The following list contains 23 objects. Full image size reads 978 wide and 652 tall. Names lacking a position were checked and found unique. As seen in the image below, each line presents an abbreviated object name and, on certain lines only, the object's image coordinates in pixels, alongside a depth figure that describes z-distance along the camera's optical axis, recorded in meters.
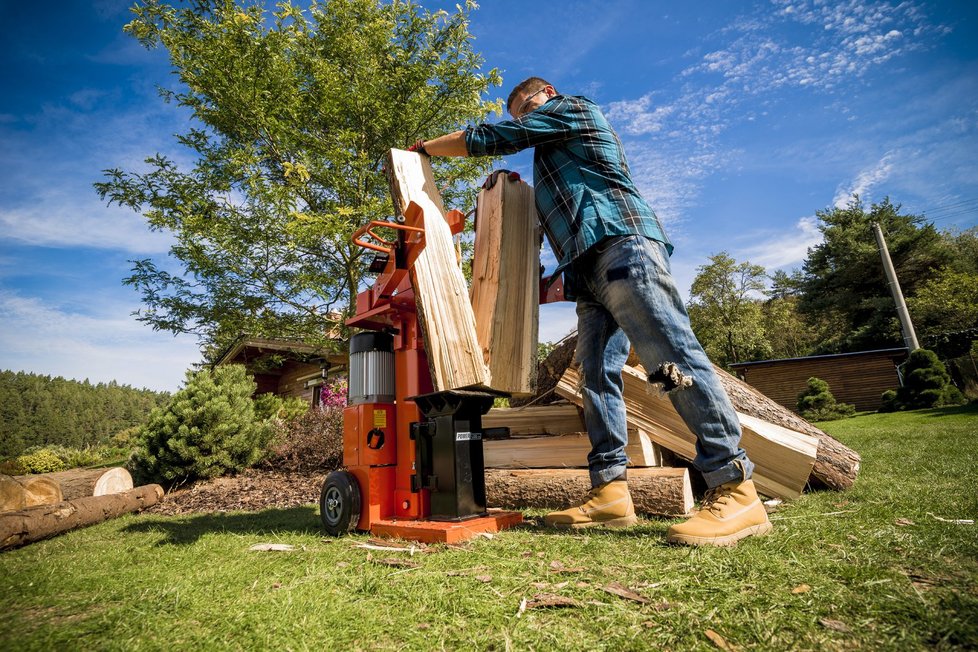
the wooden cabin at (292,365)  10.20
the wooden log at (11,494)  4.67
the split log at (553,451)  2.92
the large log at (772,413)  2.76
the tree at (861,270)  26.81
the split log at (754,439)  2.64
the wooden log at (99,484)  5.52
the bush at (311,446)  6.59
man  1.85
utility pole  18.50
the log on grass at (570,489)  2.54
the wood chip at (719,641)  0.93
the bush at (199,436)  5.89
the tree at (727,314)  33.22
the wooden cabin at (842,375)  20.23
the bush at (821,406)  16.56
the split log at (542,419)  3.46
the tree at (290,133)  7.68
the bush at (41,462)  13.38
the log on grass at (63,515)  3.29
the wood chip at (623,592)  1.19
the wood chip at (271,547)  2.12
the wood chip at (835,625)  0.96
